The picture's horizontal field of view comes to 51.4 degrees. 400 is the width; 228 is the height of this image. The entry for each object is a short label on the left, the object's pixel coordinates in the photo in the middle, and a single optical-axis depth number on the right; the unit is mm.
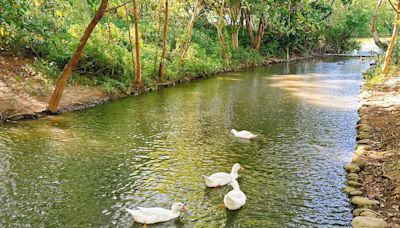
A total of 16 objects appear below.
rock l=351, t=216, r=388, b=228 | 6965
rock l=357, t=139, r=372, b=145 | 11813
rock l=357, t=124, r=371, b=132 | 13208
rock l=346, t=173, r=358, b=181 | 9234
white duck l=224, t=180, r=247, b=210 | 7672
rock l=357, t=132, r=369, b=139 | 12430
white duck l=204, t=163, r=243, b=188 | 8695
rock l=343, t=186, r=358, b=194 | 8578
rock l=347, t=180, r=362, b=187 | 8891
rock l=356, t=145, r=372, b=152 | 11207
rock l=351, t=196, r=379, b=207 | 7865
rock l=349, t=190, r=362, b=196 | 8387
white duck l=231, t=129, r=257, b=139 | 12516
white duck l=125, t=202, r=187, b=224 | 7020
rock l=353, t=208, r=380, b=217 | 7540
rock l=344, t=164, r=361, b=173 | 9695
